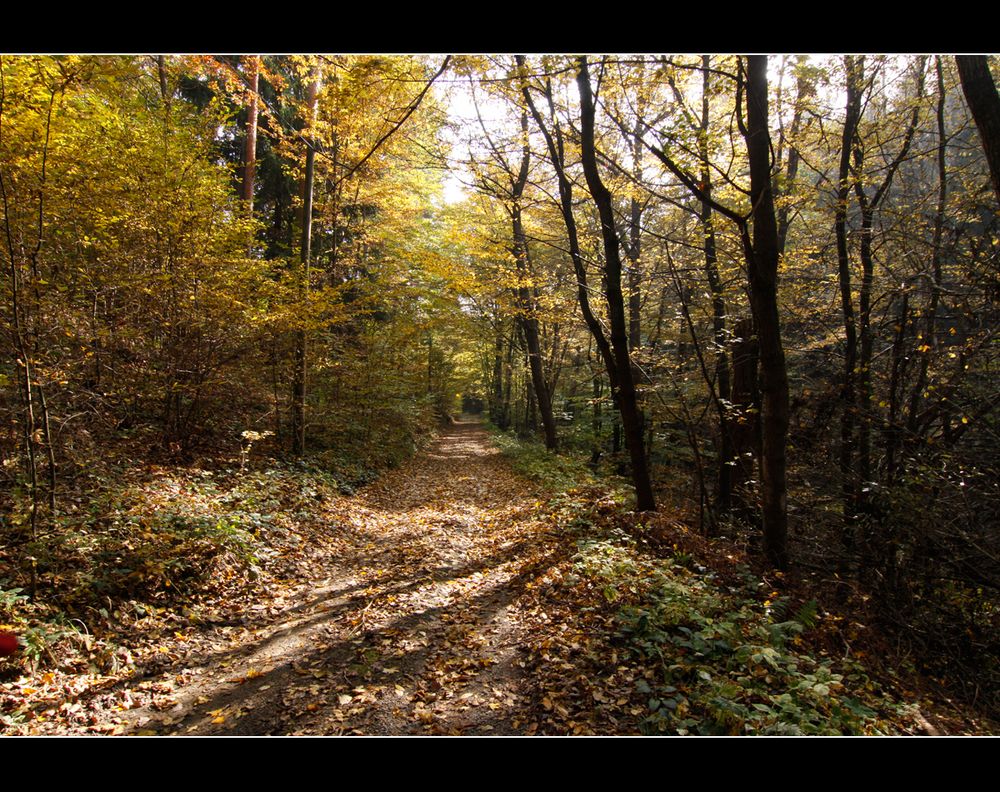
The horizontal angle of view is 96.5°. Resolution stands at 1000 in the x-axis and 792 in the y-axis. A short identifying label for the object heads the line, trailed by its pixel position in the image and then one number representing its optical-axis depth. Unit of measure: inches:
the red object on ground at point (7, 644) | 122.6
